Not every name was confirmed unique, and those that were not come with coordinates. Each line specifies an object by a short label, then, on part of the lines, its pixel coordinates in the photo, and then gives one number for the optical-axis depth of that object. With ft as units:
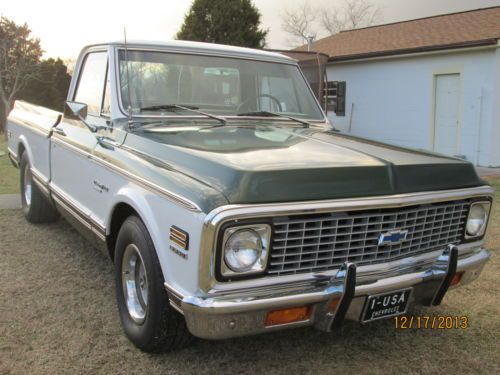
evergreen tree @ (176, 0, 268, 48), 60.54
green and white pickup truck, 7.45
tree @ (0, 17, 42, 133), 59.47
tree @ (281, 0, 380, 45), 133.90
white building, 38.99
